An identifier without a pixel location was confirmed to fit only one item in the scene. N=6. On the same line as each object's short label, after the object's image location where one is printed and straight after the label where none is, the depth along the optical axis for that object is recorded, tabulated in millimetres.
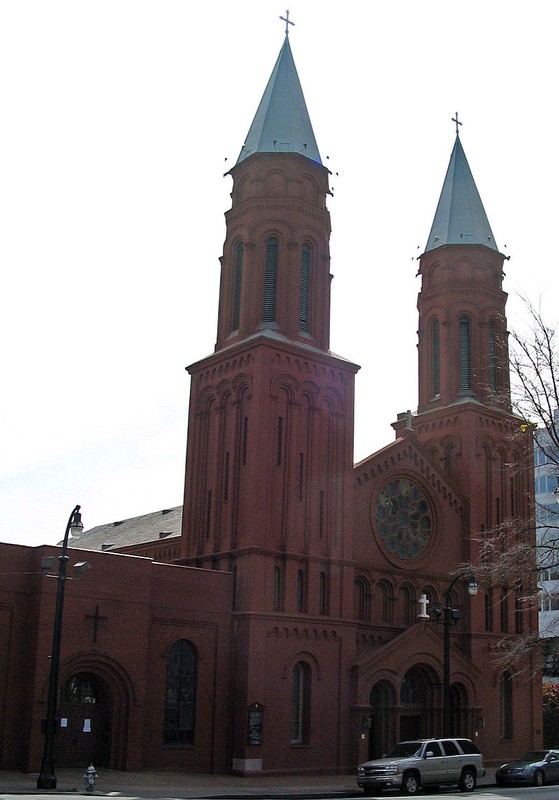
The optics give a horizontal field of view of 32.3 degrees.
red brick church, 34062
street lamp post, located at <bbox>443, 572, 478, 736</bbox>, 34125
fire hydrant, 26066
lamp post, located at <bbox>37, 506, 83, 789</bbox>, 25656
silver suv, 29609
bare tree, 26797
